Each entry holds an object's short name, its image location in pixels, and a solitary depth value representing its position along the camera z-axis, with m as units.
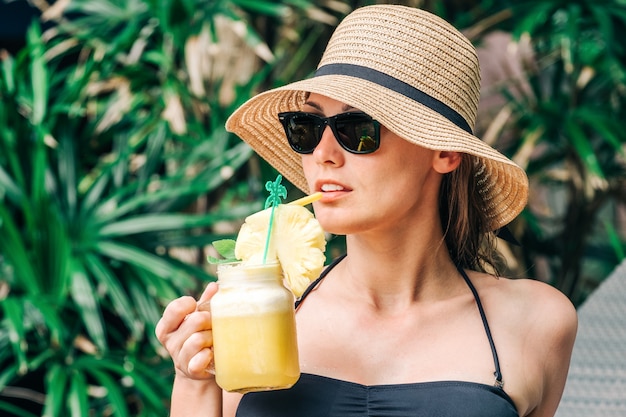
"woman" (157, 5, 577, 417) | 1.66
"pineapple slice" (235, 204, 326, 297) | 1.55
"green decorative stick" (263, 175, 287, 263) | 1.53
